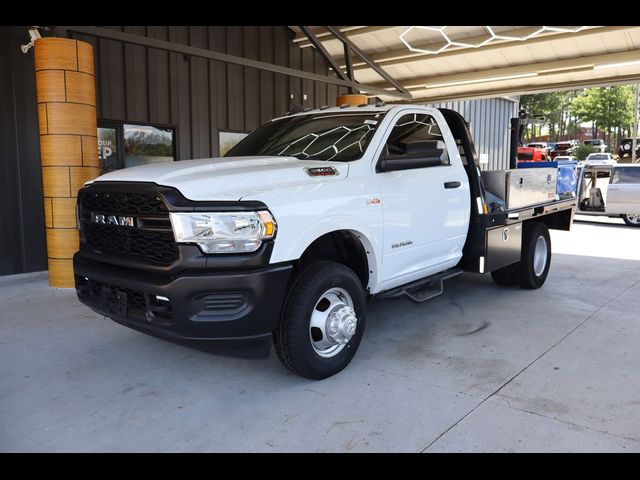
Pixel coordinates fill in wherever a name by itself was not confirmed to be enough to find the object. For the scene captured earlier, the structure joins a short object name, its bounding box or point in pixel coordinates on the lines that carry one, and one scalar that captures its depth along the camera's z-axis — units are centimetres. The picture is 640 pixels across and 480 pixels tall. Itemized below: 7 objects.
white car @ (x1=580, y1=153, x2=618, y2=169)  3476
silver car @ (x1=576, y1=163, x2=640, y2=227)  1306
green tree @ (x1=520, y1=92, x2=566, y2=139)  5469
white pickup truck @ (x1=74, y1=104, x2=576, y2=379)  323
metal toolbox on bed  562
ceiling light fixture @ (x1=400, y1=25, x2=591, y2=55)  955
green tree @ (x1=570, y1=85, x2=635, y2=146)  4675
